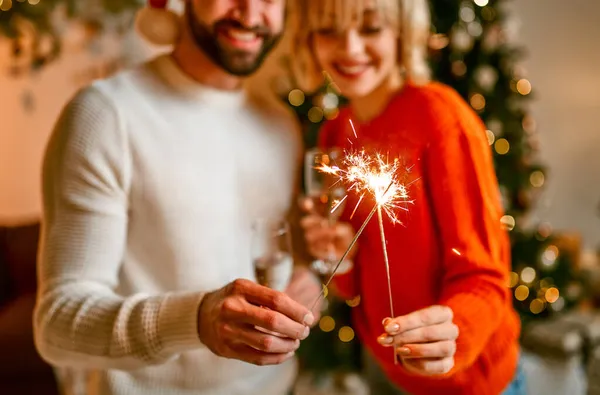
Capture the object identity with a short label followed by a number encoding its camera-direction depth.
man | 0.59
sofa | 1.03
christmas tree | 1.40
